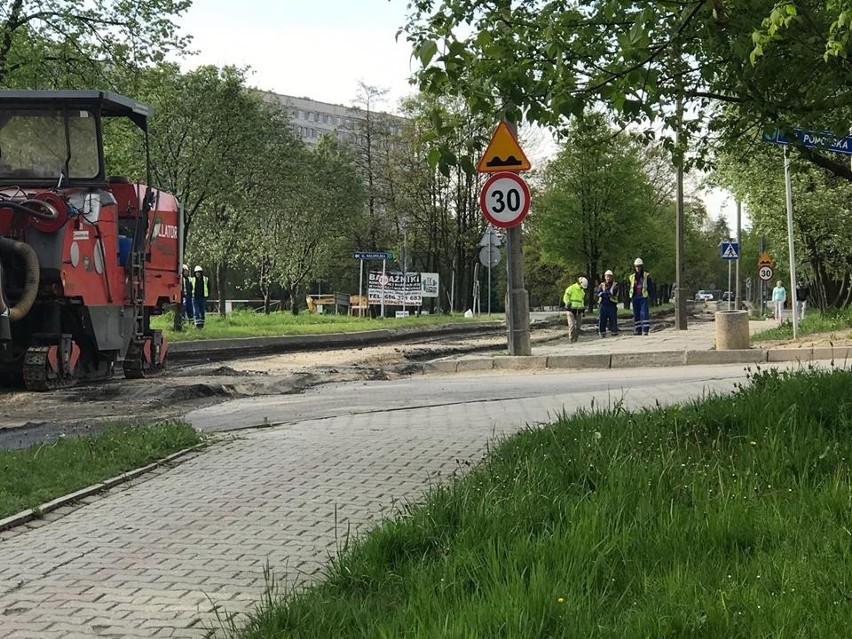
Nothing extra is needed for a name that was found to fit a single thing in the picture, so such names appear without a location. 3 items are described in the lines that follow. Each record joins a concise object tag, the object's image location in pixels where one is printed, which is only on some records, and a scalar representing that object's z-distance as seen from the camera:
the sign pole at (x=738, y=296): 43.09
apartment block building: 133.88
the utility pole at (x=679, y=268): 29.73
